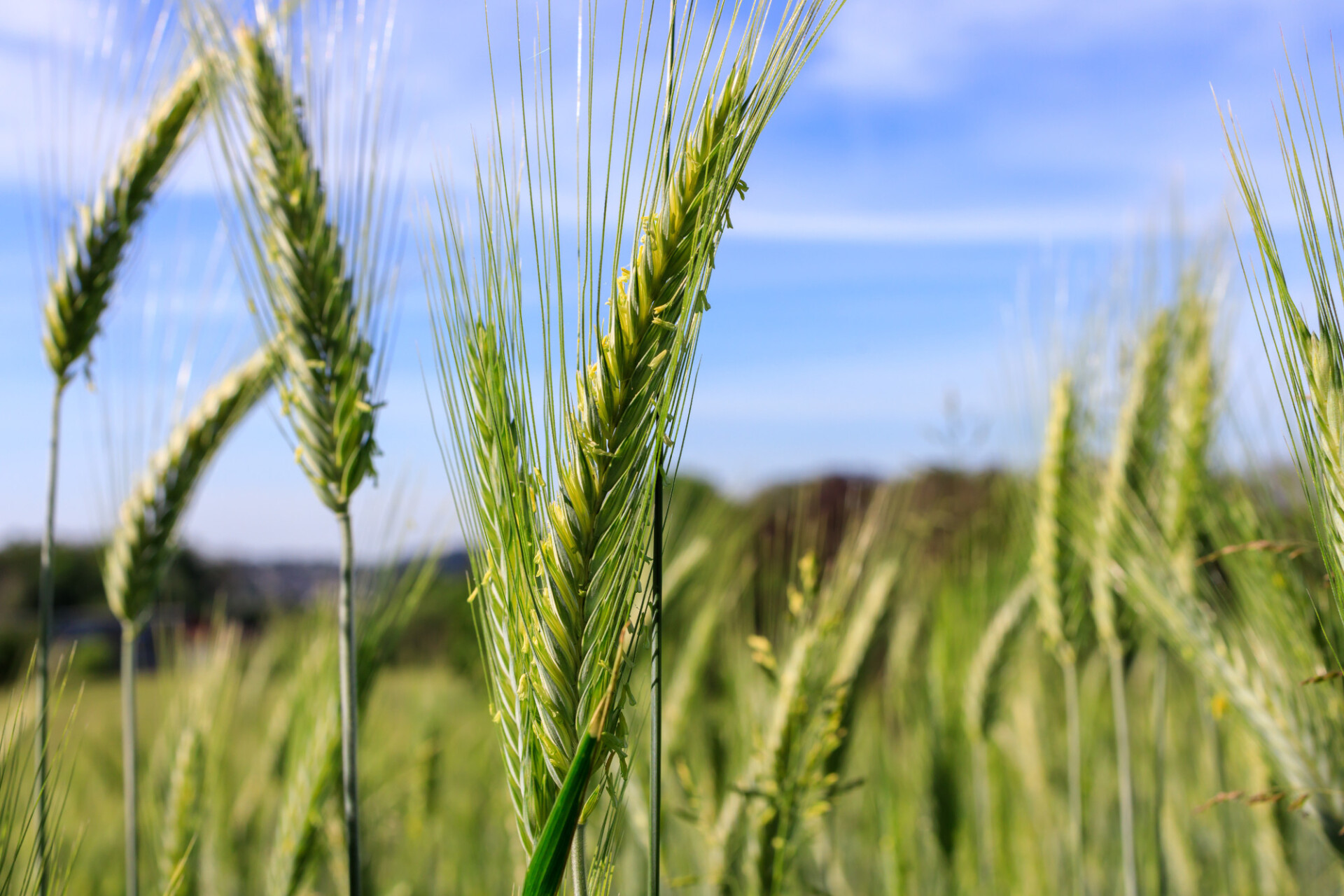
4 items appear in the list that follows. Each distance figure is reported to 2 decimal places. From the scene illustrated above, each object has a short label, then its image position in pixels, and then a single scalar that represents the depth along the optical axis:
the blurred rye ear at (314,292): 0.37
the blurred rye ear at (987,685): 0.52
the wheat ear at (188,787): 0.42
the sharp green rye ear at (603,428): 0.32
